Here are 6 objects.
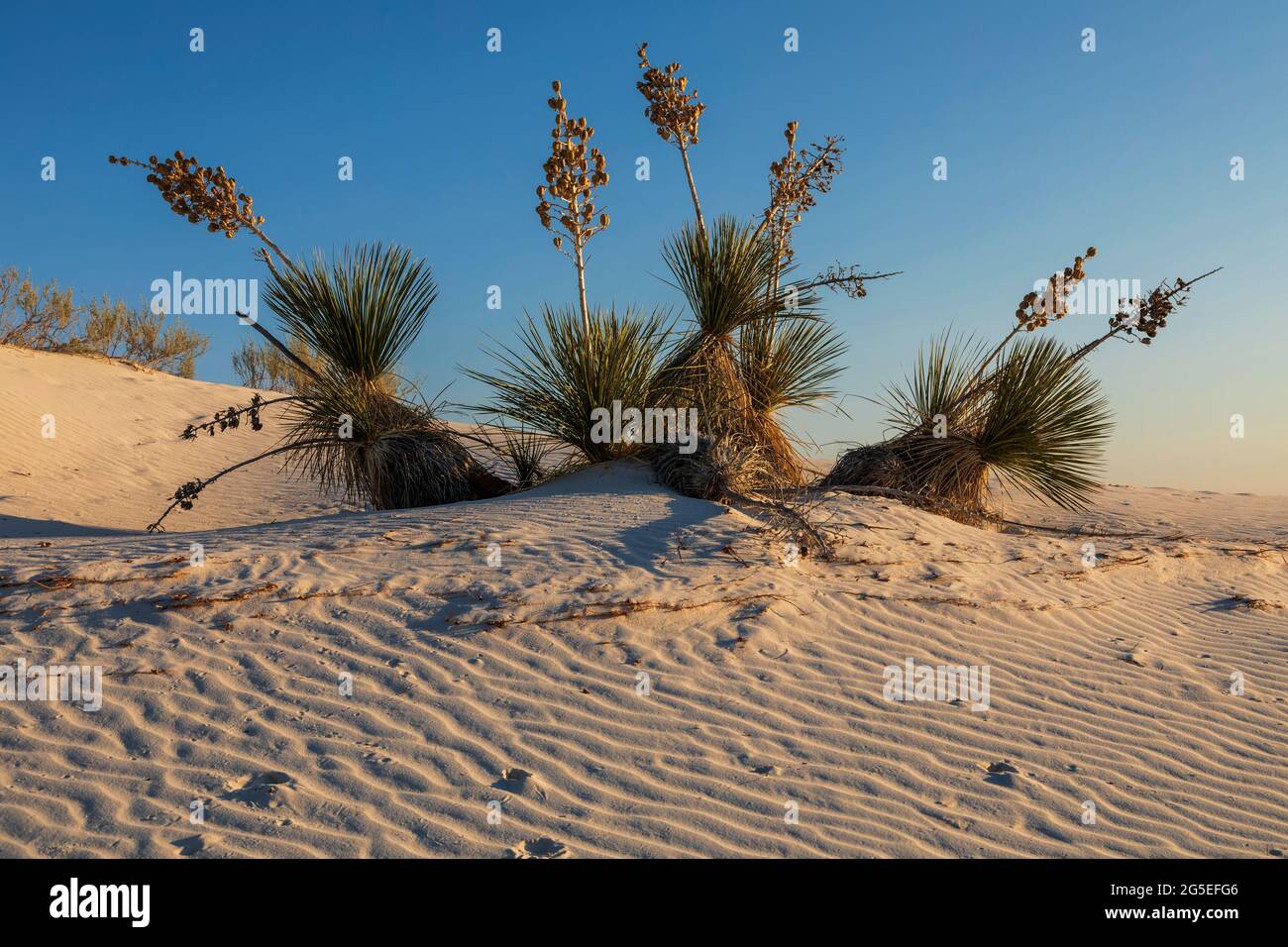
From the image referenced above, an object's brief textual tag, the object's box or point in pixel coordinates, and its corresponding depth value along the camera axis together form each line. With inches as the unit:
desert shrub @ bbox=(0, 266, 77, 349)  738.8
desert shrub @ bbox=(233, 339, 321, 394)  874.1
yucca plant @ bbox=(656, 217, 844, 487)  357.4
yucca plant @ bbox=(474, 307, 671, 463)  342.3
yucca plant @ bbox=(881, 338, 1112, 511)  372.5
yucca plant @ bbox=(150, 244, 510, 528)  355.3
